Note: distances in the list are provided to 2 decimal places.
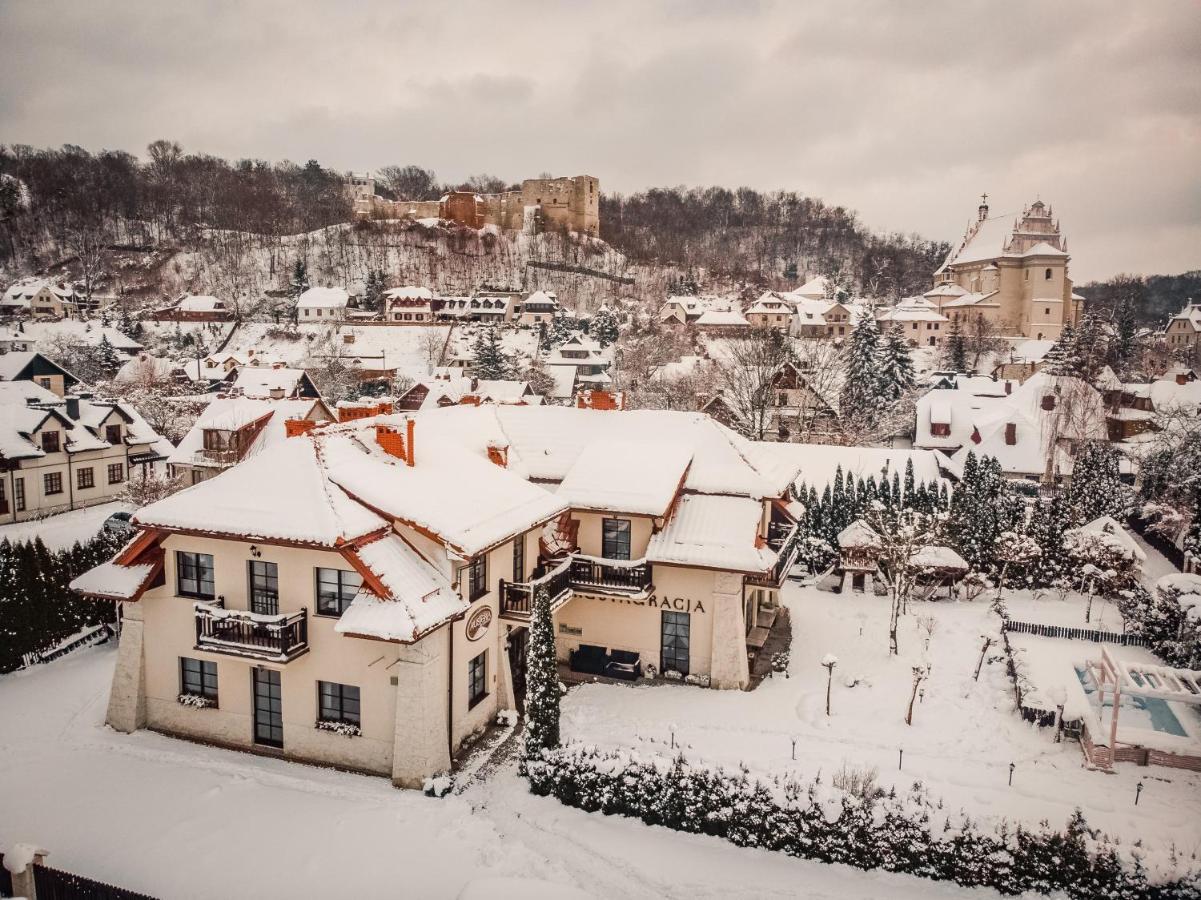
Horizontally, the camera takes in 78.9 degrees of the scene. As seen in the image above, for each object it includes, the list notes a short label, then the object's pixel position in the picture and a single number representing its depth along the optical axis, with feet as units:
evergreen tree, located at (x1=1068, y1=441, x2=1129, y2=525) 82.79
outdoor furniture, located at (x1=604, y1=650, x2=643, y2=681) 54.13
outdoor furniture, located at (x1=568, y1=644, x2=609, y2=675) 55.77
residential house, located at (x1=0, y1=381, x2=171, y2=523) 93.91
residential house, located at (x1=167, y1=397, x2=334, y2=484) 102.17
